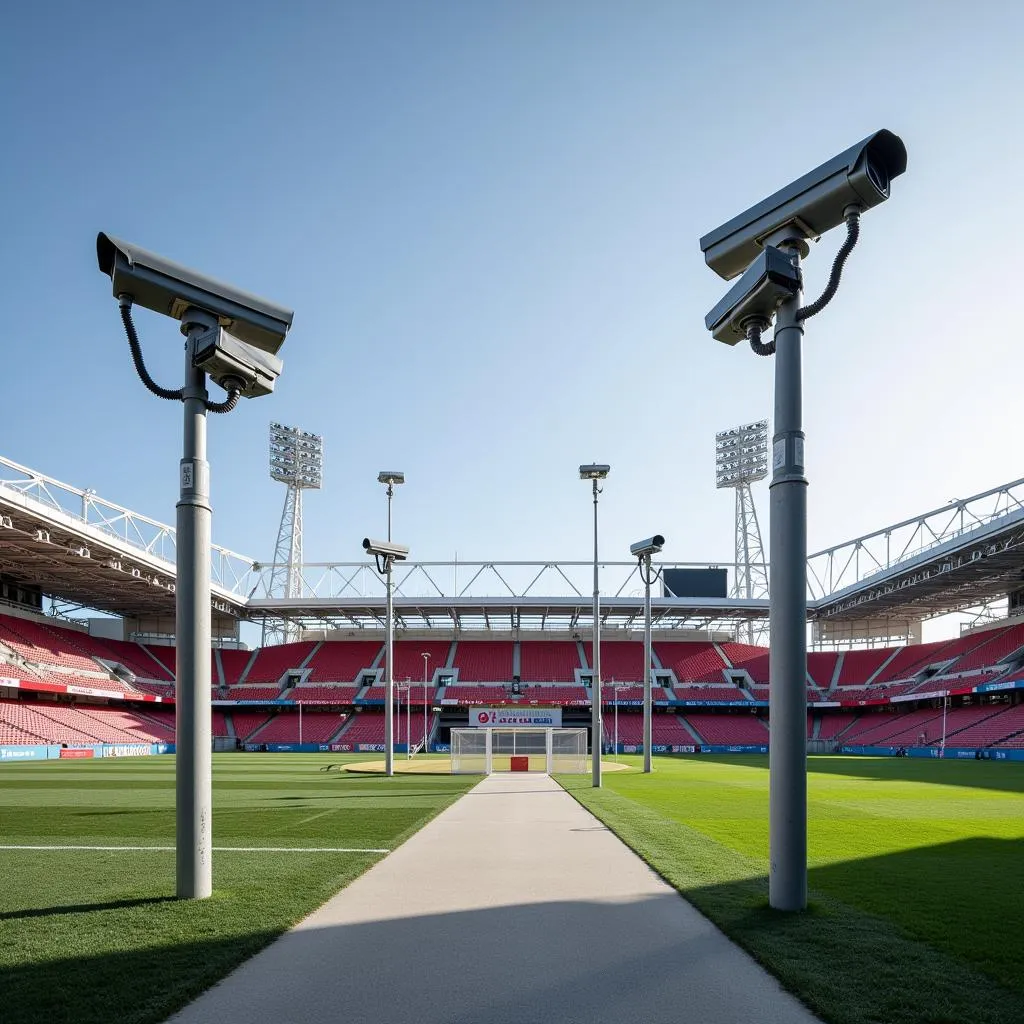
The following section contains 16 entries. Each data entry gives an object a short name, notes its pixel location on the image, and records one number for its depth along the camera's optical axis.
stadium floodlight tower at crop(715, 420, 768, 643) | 75.88
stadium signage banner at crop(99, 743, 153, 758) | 48.09
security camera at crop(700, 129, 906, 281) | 7.44
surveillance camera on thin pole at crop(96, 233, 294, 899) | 8.15
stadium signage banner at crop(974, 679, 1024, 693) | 46.41
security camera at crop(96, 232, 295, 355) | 8.25
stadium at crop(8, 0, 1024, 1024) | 5.60
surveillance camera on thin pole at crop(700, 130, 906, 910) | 7.52
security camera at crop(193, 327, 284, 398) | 8.45
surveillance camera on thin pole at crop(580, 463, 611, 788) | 24.67
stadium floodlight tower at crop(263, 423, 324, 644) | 77.69
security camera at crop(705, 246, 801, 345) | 7.79
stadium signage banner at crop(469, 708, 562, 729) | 42.84
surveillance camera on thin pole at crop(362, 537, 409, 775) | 26.64
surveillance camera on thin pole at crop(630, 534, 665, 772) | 29.45
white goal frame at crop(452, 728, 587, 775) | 31.67
